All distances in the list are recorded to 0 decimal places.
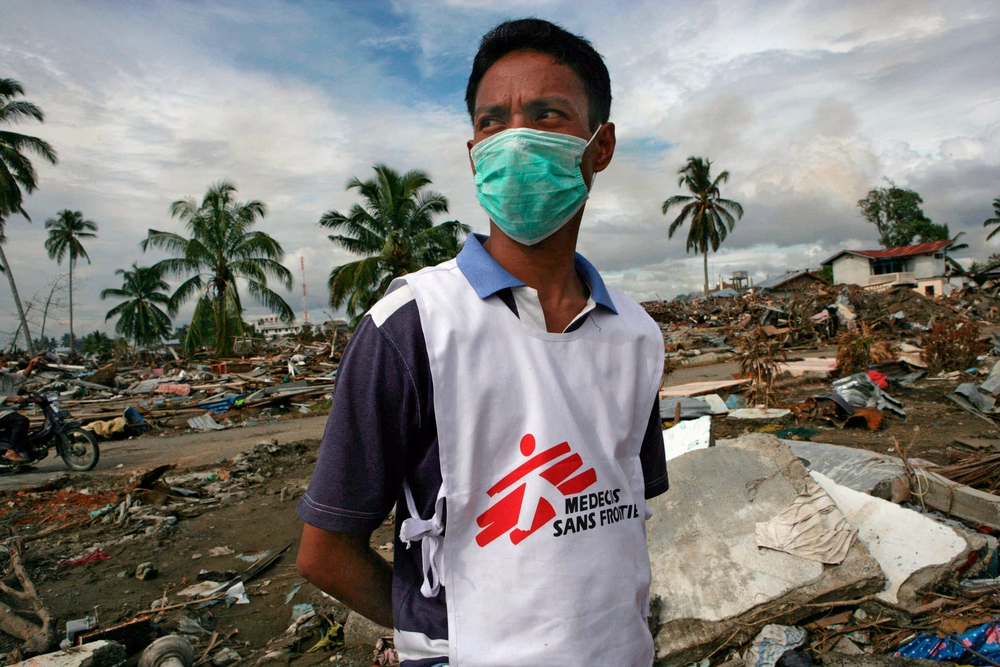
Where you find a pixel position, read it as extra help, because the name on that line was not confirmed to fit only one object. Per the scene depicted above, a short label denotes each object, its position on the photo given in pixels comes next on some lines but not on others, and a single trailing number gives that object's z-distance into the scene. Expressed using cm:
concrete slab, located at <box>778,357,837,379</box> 1185
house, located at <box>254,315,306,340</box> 6311
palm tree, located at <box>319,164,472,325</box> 1848
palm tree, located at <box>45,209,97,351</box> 3512
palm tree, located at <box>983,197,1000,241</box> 4150
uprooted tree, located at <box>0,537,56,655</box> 337
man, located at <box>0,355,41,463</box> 746
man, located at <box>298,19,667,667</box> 98
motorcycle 777
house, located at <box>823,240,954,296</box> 3678
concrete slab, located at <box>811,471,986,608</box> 317
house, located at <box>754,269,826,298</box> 3088
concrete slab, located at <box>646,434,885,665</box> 304
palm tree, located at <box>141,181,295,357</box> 2177
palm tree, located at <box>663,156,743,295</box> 3638
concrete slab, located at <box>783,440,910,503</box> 418
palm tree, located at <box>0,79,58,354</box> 2033
